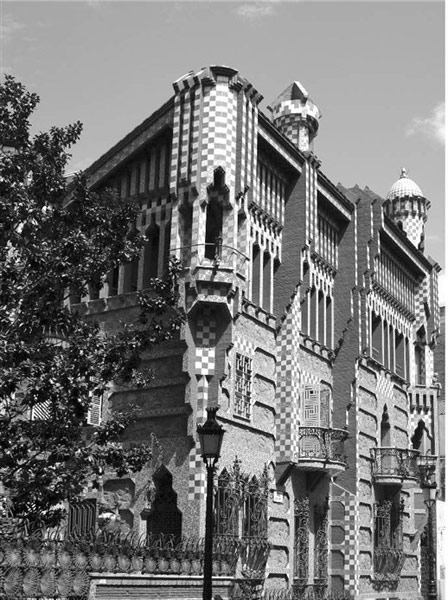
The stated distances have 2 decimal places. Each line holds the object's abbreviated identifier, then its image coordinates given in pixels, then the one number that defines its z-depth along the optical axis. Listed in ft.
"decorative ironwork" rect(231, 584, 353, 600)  72.79
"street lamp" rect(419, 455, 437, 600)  89.95
